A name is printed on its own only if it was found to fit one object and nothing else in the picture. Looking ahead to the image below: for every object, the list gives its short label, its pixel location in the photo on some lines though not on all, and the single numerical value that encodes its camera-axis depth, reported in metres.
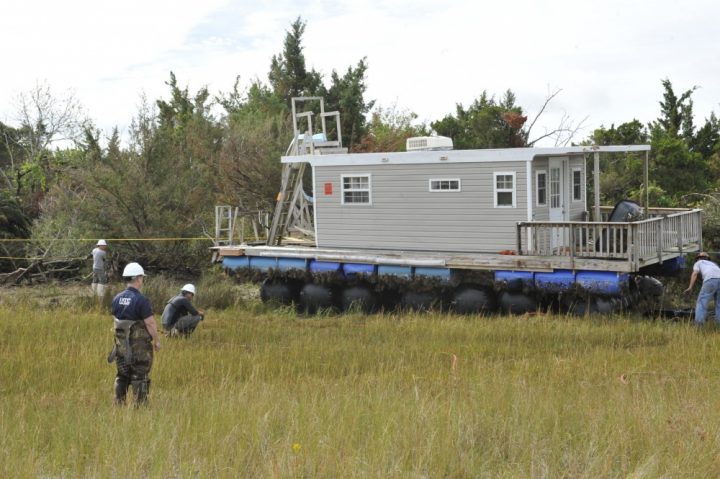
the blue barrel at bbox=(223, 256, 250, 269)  21.64
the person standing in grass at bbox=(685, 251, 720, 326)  16.13
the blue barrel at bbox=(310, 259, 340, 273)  20.45
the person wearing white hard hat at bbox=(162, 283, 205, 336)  14.83
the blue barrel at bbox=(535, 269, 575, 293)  17.39
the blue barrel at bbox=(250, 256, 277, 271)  21.20
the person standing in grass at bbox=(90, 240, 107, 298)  21.09
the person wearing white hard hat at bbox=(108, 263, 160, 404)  9.79
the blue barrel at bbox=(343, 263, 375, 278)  19.92
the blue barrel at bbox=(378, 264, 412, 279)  19.44
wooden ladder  22.67
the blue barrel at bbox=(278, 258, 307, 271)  20.83
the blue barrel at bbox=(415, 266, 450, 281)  18.95
